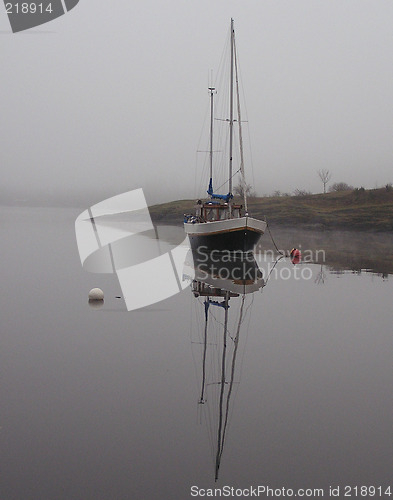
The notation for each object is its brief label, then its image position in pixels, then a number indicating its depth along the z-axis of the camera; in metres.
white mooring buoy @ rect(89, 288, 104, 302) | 20.45
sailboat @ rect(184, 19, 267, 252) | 32.78
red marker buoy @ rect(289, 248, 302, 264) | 37.28
